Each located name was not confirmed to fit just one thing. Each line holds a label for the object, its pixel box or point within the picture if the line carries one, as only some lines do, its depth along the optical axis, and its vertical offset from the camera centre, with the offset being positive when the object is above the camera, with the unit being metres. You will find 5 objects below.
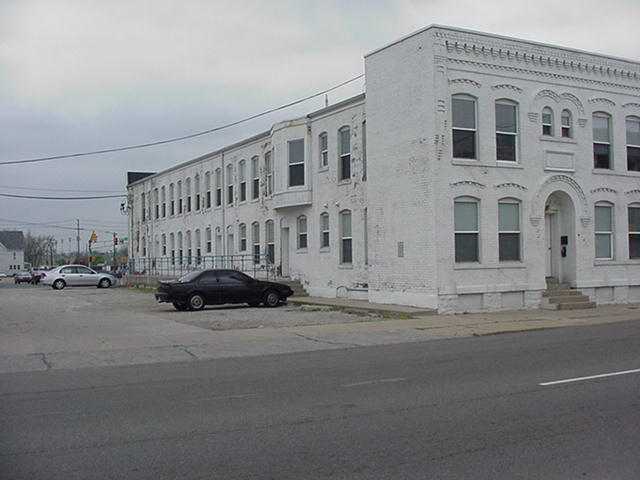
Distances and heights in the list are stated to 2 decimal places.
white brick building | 23.02 +2.66
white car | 49.28 -1.21
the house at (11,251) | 146.38 +1.87
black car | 25.56 -1.14
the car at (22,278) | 73.94 -1.78
